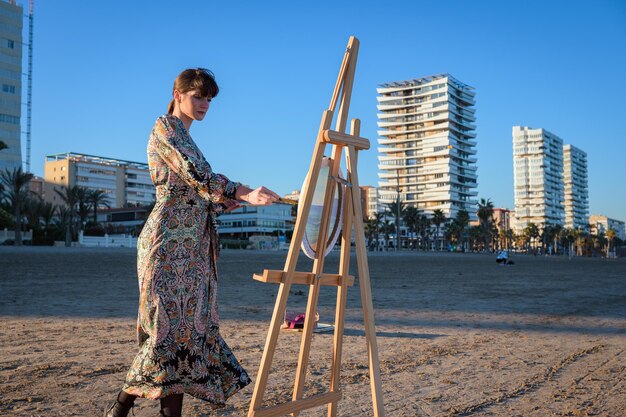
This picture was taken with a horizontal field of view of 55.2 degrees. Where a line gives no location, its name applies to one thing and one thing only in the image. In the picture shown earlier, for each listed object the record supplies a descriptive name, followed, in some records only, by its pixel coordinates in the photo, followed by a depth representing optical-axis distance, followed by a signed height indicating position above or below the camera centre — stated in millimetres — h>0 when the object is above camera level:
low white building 108562 +3047
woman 2695 -177
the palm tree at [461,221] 126375 +3852
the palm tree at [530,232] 156000 +1949
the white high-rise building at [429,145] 157250 +25660
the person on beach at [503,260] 35562 -1223
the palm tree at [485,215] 130125 +5297
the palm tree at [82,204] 63512 +3661
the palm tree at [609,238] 178788 +352
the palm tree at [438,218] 125938 +4472
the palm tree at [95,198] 68625 +4779
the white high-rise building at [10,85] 94750 +24561
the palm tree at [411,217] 119688 +4416
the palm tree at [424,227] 122494 +2519
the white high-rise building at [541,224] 192512 +5089
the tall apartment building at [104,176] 122312 +13217
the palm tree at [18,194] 51531 +4042
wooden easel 2883 -125
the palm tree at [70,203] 60625 +3631
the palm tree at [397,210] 111625 +5783
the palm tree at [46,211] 68375 +3078
